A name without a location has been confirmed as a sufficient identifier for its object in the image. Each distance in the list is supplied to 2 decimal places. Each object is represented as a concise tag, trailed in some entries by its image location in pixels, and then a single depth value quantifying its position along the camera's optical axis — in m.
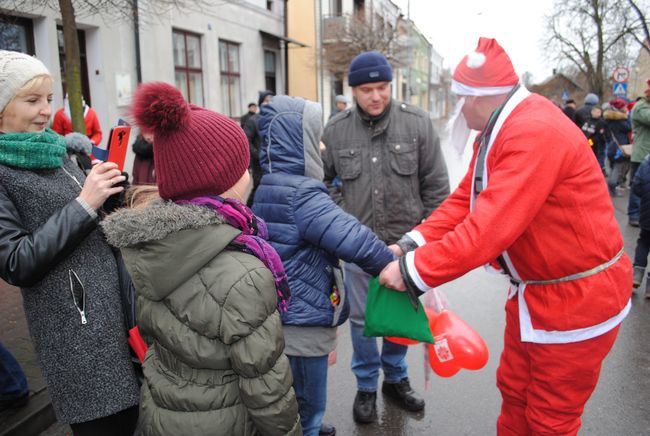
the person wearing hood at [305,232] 2.26
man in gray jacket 3.14
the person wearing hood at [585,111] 12.21
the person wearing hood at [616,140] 10.48
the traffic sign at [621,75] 17.69
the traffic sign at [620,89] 17.91
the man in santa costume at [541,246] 1.90
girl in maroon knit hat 1.54
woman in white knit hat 1.83
